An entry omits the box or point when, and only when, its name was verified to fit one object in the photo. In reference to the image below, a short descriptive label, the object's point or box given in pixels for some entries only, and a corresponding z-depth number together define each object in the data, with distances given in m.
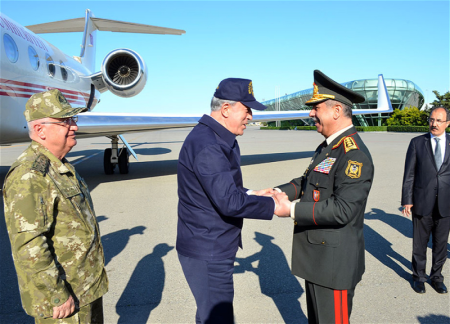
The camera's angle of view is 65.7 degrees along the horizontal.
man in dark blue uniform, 2.07
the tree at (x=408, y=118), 45.55
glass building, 58.56
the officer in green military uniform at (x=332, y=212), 2.15
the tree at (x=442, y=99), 40.94
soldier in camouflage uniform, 1.87
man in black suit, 3.73
